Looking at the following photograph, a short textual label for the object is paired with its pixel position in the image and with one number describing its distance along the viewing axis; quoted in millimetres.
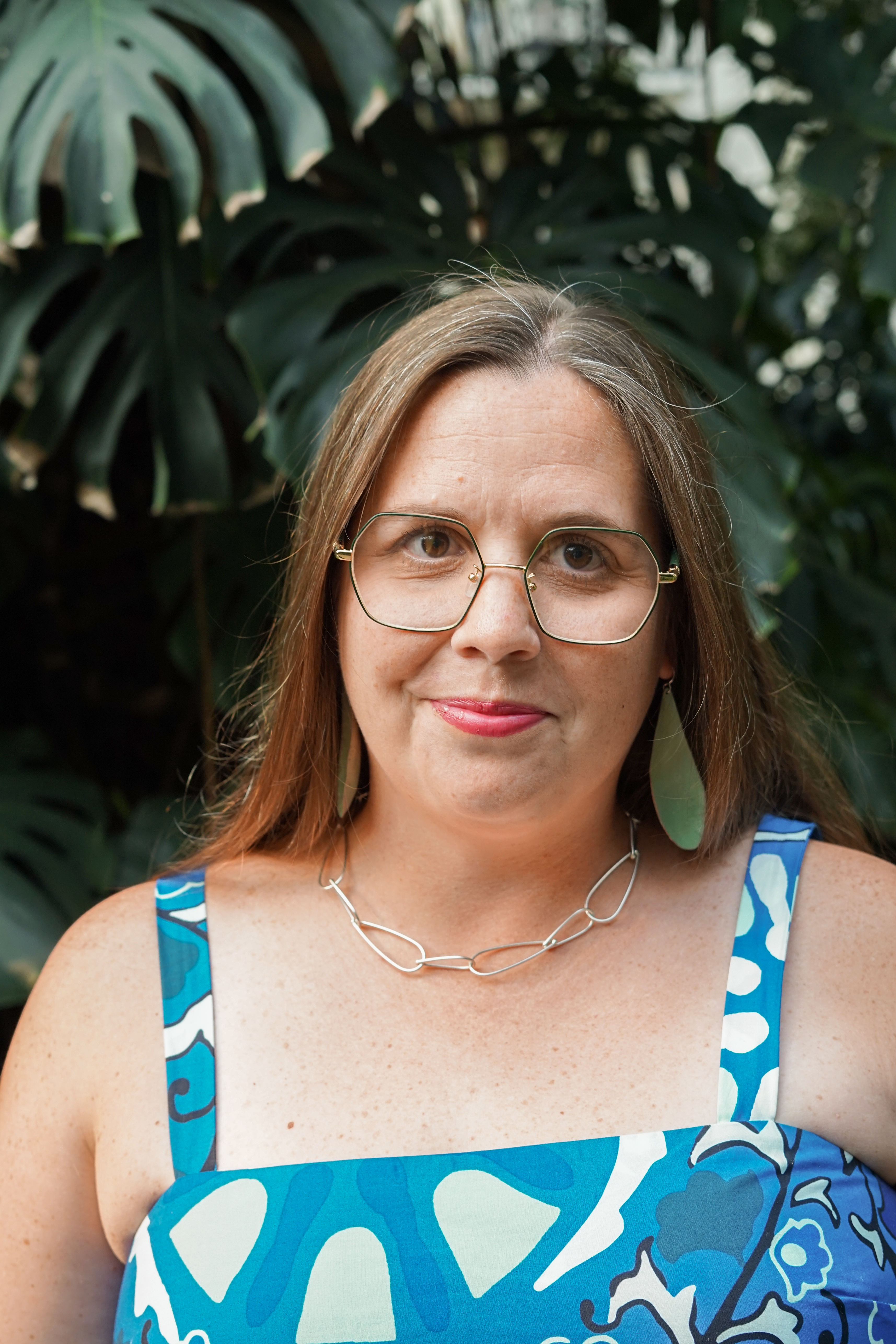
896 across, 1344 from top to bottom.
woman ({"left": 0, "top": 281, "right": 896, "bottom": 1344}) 946
